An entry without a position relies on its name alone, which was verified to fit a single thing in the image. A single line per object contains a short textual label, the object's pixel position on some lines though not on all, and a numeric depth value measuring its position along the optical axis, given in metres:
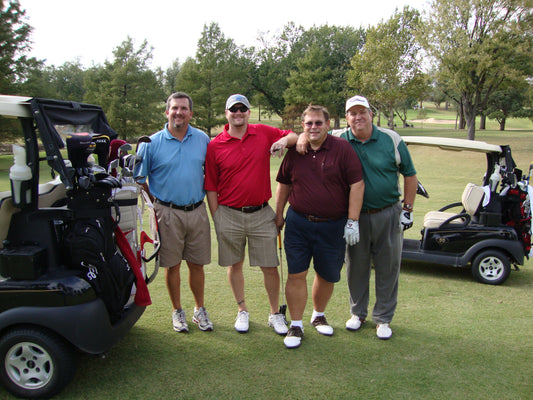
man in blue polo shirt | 3.65
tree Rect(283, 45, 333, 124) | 43.97
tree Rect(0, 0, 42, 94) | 33.75
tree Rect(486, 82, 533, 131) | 51.50
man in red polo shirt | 3.65
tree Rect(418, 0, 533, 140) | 25.16
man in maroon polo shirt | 3.46
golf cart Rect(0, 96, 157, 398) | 2.64
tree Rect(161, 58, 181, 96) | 70.16
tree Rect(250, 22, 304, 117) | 52.22
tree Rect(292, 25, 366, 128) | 49.53
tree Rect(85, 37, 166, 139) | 35.38
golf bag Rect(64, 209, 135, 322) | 2.73
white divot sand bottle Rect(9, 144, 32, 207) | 2.64
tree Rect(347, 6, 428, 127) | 32.56
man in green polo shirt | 3.63
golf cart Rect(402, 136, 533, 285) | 5.06
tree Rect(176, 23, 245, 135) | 41.34
